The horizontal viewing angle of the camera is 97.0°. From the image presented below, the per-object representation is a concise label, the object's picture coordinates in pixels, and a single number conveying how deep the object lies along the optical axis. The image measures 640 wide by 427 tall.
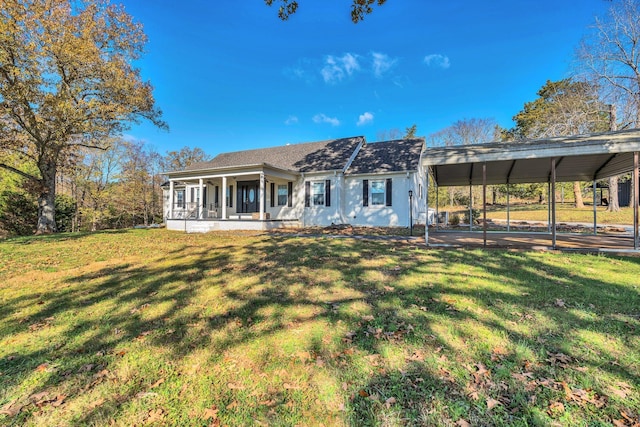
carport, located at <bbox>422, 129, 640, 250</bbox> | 6.46
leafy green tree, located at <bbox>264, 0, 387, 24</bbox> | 5.86
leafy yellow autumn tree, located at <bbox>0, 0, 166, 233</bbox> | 10.20
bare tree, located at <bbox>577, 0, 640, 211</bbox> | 16.70
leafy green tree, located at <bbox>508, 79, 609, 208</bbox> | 18.25
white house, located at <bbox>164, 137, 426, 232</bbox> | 15.17
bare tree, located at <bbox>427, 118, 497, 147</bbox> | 31.98
